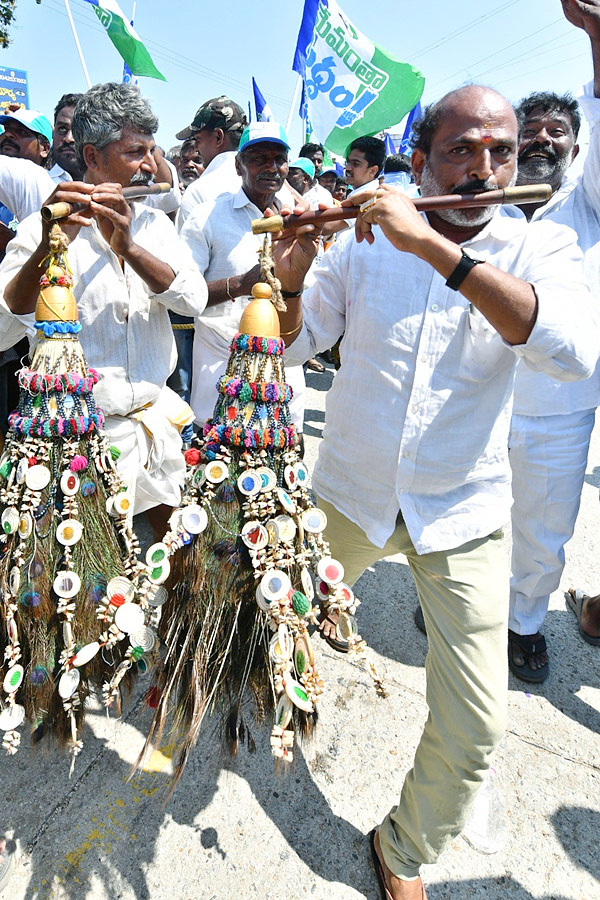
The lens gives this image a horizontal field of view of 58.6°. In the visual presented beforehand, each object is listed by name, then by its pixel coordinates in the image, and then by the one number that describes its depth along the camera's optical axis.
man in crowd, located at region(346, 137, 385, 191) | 5.57
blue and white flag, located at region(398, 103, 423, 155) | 9.03
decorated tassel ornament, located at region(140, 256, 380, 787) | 1.27
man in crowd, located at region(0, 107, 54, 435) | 2.68
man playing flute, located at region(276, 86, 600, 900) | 1.43
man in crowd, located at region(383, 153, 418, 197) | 6.65
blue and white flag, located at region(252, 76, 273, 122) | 6.77
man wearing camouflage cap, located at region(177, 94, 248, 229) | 3.85
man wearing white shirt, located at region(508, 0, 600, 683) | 2.30
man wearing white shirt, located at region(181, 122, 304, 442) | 2.74
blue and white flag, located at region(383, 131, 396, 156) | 9.25
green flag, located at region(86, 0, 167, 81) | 5.49
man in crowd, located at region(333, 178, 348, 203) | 8.37
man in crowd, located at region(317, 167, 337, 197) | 8.72
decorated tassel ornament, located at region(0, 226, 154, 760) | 1.33
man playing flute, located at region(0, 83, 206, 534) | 1.69
